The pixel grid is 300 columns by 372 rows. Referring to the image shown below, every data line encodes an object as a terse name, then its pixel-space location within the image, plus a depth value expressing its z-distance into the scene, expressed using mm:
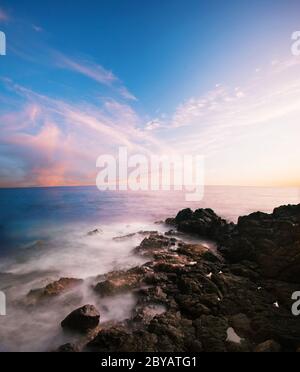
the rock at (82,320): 11704
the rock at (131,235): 31020
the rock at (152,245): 23647
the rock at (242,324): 11156
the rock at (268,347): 9727
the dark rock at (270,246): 16938
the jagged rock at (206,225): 30219
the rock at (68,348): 10000
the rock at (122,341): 10016
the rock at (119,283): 15391
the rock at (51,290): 15125
